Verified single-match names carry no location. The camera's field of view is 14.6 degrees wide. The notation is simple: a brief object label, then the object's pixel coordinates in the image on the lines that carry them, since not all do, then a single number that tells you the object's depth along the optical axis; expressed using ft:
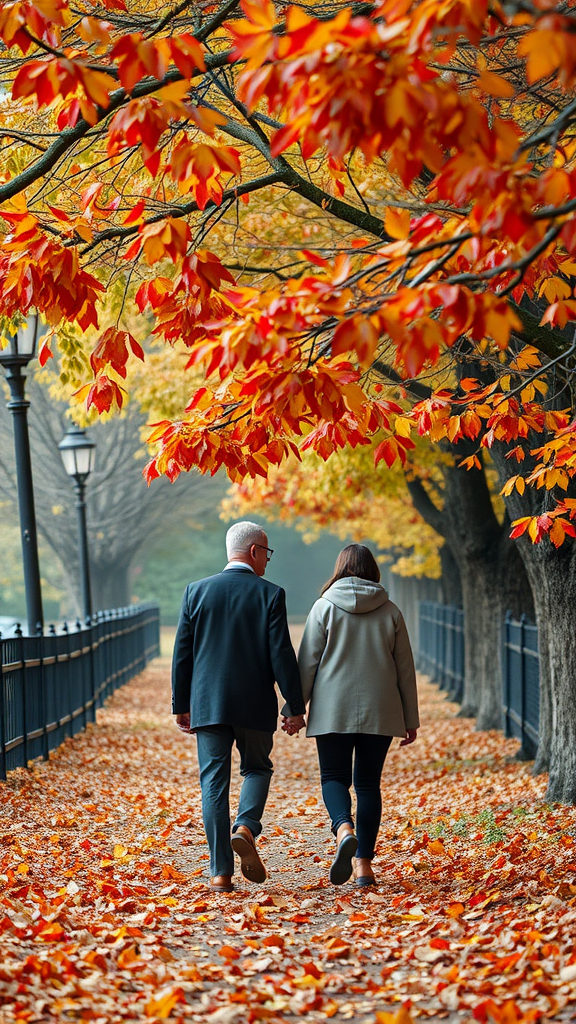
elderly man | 38.65
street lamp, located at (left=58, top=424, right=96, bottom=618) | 105.70
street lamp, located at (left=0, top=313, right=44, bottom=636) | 69.05
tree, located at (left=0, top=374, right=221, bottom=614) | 185.26
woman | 38.50
